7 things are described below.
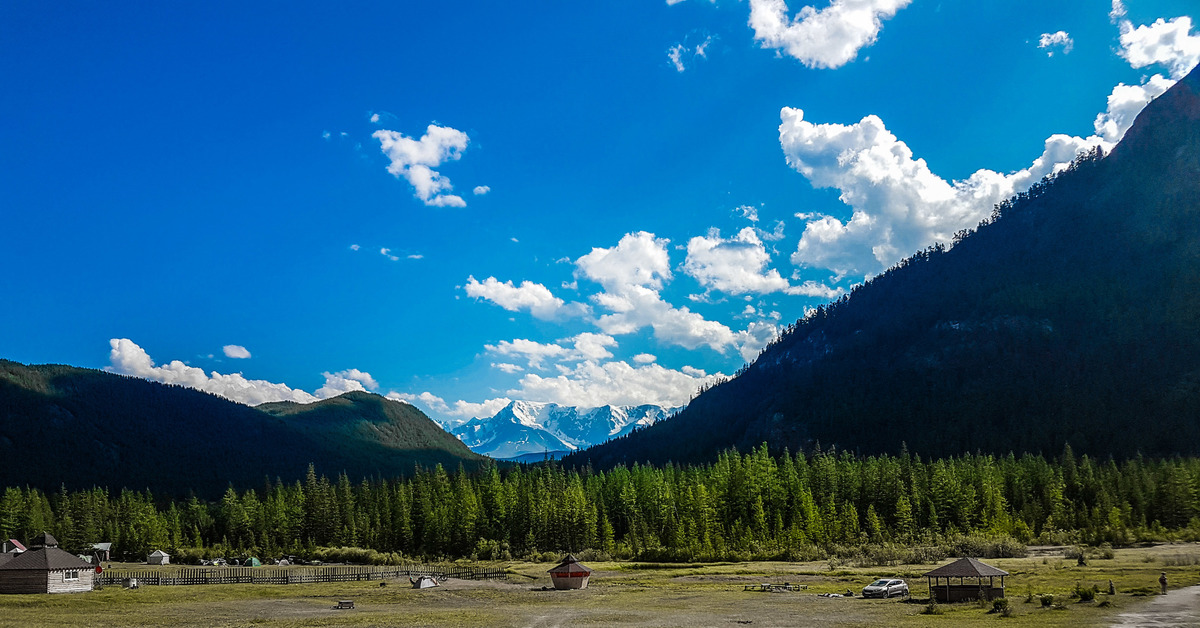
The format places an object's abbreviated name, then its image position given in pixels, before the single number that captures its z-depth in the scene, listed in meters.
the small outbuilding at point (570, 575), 82.44
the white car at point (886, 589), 66.25
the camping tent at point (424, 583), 88.75
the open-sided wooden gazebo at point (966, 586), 59.19
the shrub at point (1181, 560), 85.25
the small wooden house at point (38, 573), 81.44
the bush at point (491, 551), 144.12
